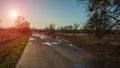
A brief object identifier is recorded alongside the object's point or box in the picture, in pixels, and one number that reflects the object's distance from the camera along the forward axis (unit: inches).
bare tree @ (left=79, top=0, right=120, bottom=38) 229.2
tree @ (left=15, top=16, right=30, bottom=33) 1610.8
